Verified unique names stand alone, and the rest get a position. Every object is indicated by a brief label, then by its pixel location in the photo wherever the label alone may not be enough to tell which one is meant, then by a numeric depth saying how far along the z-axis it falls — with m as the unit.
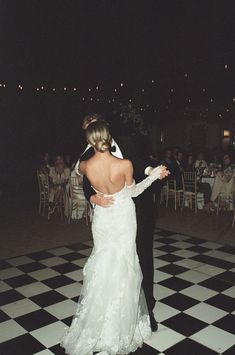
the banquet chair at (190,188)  7.35
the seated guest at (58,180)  7.35
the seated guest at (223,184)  7.04
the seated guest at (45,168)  7.72
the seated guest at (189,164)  8.60
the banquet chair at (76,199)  6.48
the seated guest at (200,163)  8.59
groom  2.52
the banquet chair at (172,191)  7.76
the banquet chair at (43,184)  7.33
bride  2.38
